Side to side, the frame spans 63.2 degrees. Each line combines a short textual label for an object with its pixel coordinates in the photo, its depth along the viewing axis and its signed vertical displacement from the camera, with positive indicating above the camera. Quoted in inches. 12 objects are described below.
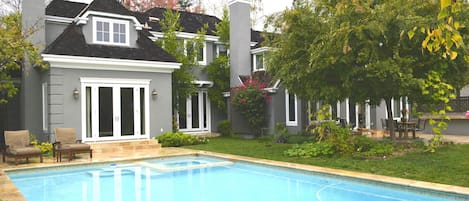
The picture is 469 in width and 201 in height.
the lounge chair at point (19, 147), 499.2 -51.0
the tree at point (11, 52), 472.7 +78.2
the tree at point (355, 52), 441.1 +66.3
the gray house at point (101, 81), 638.5 +48.3
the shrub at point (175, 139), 702.5 -59.6
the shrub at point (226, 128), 886.4 -49.6
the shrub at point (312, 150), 517.6 -62.2
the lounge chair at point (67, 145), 535.2 -51.4
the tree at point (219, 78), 917.2 +70.2
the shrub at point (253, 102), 799.7 +9.6
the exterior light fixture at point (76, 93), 641.2 +27.0
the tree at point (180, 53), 821.9 +120.4
